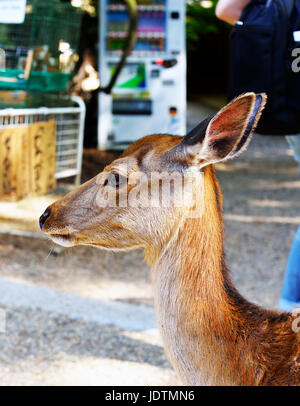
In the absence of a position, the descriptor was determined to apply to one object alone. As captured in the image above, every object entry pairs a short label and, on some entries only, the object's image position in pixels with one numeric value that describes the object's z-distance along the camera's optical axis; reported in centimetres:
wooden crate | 507
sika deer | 225
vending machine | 1000
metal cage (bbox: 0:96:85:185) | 558
